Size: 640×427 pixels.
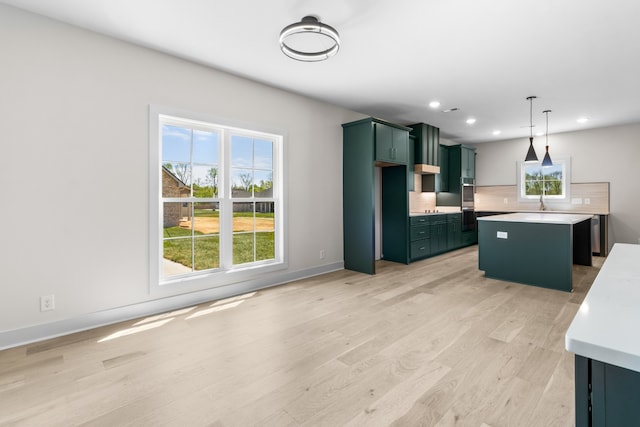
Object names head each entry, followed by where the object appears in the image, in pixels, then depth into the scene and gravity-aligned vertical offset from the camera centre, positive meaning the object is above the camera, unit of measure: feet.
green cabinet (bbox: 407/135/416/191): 19.79 +3.52
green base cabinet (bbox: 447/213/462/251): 22.24 -1.50
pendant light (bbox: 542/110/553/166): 15.97 +2.54
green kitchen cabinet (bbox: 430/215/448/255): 20.57 -1.60
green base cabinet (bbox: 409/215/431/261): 18.75 -1.66
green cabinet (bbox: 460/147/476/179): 23.85 +3.80
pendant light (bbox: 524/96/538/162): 15.12 +2.73
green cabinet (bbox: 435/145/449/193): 23.09 +2.89
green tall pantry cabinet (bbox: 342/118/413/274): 15.83 +1.43
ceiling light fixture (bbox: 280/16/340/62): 8.17 +4.82
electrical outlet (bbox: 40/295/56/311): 8.65 -2.61
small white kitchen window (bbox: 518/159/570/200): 22.81 +2.31
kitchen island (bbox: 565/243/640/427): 2.08 -1.08
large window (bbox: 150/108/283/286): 11.19 +0.44
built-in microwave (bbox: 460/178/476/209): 24.13 +1.46
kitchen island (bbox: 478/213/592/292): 12.85 -1.71
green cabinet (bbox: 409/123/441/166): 20.26 +4.43
